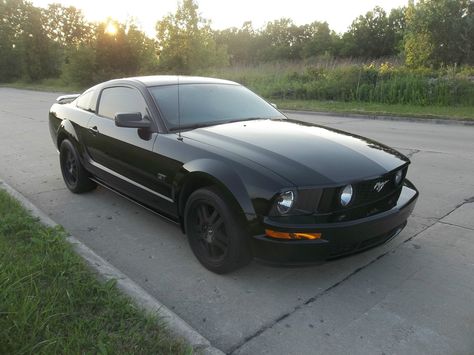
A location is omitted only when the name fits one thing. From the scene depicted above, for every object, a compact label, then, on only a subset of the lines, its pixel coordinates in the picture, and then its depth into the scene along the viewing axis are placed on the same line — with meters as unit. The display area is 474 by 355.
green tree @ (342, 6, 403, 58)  63.69
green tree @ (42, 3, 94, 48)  61.72
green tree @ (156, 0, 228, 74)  34.06
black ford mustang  2.87
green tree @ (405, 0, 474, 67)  27.61
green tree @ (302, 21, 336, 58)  71.44
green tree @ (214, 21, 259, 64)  85.62
